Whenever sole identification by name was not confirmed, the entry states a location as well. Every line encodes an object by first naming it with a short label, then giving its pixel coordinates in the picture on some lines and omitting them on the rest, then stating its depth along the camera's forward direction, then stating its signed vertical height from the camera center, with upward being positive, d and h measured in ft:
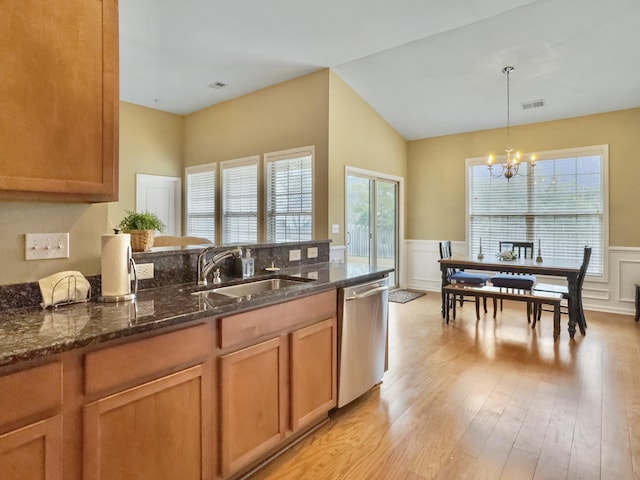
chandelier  14.90 +3.63
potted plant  7.19 +0.25
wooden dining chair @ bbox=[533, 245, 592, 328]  13.30 -1.89
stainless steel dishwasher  7.97 -2.18
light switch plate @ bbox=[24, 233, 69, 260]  5.36 -0.06
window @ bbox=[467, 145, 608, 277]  17.61 +1.83
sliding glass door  18.79 +1.16
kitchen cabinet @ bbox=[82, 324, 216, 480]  4.22 -2.09
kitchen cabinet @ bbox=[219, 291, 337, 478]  5.68 -2.33
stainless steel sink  7.65 -0.96
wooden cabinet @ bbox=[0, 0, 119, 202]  4.43 +1.81
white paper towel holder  5.66 -0.82
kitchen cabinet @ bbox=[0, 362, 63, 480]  3.56 -1.81
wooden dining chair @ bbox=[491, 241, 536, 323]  14.70 -1.67
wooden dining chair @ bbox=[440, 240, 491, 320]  15.92 -1.60
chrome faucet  7.29 -0.42
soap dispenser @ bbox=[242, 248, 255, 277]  8.23 -0.54
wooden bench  13.29 -2.05
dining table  13.50 -1.03
